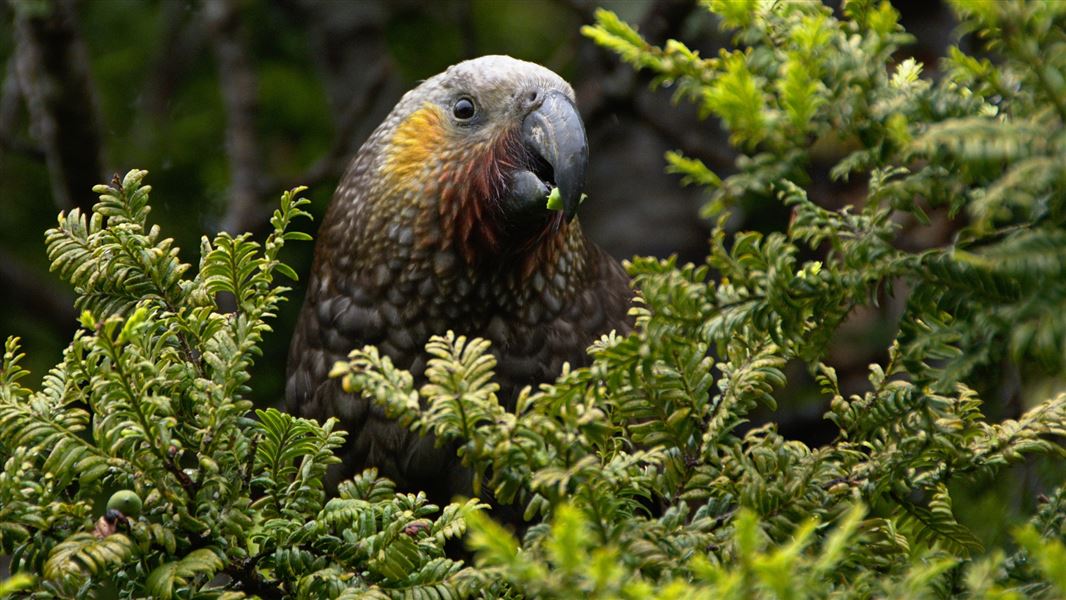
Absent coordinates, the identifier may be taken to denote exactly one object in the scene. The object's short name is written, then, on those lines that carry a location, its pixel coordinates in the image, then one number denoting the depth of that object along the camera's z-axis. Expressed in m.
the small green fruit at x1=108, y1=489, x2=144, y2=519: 3.69
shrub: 3.01
